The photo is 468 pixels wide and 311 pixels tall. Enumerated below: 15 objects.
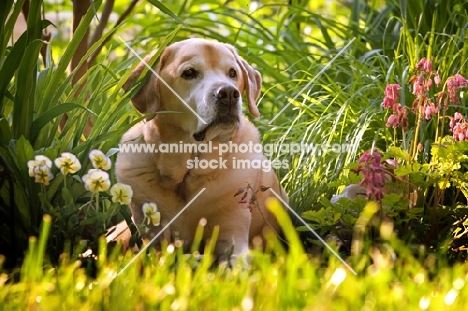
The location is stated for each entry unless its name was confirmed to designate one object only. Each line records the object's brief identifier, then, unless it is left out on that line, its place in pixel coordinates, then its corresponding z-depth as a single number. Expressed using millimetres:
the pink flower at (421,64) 5764
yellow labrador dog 5906
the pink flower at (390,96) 5660
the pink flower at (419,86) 5652
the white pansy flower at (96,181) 4918
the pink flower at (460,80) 5652
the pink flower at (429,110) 5570
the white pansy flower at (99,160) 5055
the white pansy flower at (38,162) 4854
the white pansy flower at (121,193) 5027
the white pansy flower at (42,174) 4836
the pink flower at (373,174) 5055
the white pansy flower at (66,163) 4945
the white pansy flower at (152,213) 5176
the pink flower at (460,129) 5512
